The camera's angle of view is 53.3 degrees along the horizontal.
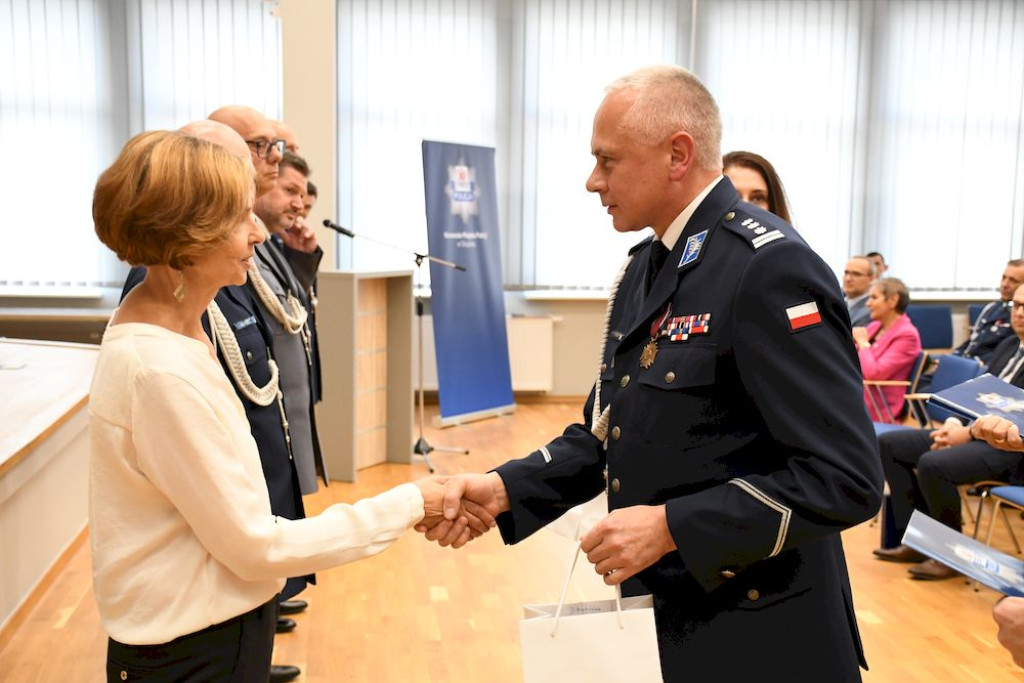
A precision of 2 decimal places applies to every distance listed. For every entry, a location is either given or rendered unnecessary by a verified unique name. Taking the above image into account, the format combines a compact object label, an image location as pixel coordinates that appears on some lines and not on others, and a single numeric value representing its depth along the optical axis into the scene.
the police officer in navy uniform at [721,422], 1.36
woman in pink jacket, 5.81
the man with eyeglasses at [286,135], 3.27
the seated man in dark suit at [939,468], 4.42
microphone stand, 6.37
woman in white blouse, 1.42
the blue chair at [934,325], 8.97
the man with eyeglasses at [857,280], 7.07
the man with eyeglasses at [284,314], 2.95
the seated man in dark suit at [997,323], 6.19
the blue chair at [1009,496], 4.21
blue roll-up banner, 7.23
